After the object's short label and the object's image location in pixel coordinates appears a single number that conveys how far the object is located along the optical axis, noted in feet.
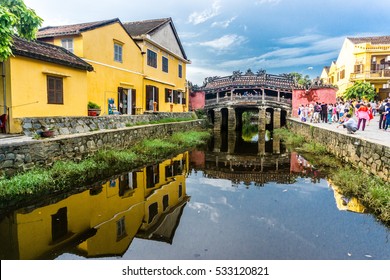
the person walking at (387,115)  42.18
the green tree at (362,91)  90.27
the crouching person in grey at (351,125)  36.07
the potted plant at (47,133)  29.73
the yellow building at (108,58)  45.29
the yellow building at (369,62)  96.99
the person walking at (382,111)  44.37
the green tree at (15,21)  19.91
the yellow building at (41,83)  31.27
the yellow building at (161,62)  61.67
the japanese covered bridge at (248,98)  96.84
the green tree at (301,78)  153.91
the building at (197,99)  105.50
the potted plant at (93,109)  42.98
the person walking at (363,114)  42.34
